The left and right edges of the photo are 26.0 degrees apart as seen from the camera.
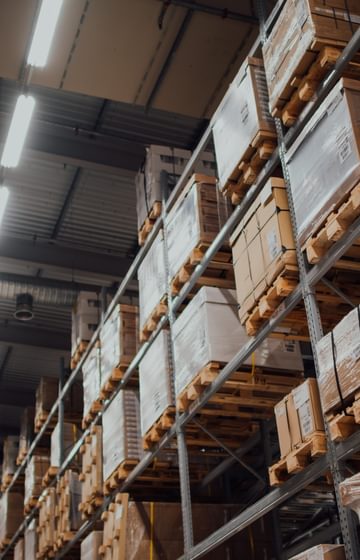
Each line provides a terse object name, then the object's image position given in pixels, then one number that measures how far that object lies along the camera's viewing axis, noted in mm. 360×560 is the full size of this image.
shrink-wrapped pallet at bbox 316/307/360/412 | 5105
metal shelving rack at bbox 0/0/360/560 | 5344
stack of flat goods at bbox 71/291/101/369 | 12516
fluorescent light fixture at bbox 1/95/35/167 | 8789
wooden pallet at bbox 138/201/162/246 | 9555
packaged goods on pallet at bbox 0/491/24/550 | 16062
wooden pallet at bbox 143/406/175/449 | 8195
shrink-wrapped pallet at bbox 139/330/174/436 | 8320
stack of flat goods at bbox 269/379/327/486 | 5634
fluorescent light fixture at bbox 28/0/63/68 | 7574
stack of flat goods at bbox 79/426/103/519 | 10438
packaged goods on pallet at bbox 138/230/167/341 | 8875
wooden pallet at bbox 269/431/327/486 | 5559
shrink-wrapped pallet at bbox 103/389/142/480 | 9484
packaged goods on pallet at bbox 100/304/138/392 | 10117
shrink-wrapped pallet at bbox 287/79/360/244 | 5418
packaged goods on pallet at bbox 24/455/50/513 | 14320
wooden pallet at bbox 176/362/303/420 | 7270
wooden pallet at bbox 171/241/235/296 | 7934
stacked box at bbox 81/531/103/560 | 9709
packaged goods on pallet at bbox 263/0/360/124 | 6152
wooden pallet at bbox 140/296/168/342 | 8789
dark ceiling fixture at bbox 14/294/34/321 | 13938
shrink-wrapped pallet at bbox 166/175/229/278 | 7914
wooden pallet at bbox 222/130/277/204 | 6832
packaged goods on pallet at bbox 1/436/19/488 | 17016
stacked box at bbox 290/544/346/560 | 5027
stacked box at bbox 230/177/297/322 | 6277
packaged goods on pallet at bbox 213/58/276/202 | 6871
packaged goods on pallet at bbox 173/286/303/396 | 7250
